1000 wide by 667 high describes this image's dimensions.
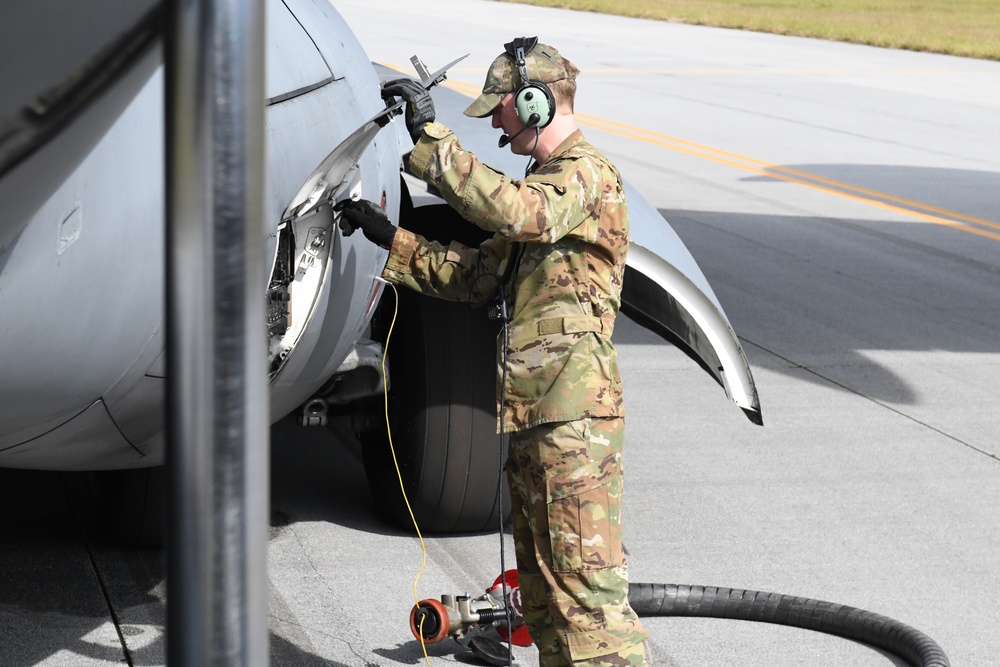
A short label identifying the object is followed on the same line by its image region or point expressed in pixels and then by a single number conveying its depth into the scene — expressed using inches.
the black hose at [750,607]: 341.1
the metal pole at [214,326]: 58.2
